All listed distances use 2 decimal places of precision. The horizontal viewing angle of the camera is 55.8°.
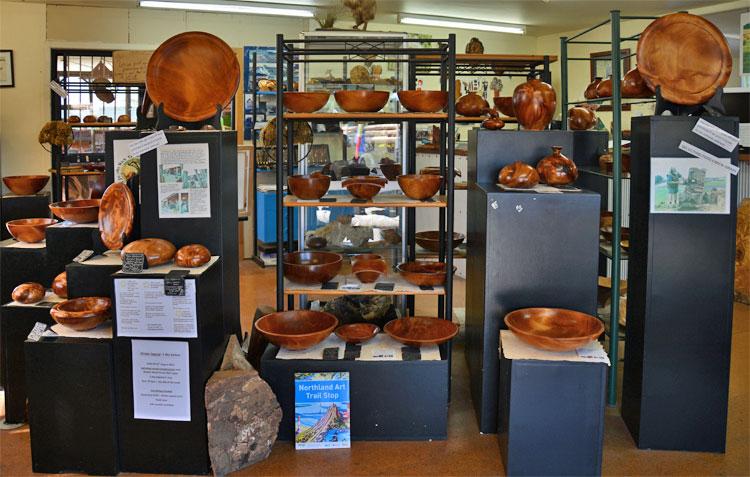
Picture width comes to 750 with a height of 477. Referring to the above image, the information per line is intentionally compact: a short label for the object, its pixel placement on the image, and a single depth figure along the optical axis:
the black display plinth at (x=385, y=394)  2.97
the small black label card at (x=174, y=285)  2.60
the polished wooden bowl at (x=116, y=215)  2.88
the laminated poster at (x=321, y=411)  2.87
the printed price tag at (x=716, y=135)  2.74
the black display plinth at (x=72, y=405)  2.64
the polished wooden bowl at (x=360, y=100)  3.25
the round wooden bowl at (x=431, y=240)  4.00
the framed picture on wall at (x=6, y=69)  7.35
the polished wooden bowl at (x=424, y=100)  3.22
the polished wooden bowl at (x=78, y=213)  3.16
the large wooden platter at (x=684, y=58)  2.88
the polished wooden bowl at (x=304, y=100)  3.25
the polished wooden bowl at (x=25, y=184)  4.68
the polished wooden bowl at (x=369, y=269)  3.35
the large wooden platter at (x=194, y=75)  3.06
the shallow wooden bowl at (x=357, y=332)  3.15
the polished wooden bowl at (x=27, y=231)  3.35
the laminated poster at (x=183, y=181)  2.88
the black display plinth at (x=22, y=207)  3.76
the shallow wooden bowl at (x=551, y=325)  2.63
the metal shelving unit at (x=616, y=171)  3.21
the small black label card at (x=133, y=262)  2.64
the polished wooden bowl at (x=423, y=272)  3.28
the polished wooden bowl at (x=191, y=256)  2.75
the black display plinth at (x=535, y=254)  2.90
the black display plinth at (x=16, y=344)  3.03
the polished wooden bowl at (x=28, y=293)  3.04
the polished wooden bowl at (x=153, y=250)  2.72
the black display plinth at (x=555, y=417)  2.54
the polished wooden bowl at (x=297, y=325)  3.01
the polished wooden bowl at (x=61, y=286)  3.03
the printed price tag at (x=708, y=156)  2.76
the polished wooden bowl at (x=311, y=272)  3.32
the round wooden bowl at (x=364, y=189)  3.28
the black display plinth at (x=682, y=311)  2.80
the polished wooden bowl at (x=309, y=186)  3.29
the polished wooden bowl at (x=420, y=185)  3.27
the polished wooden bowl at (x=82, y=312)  2.66
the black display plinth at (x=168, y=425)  2.66
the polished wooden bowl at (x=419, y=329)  3.13
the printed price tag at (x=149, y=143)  2.86
